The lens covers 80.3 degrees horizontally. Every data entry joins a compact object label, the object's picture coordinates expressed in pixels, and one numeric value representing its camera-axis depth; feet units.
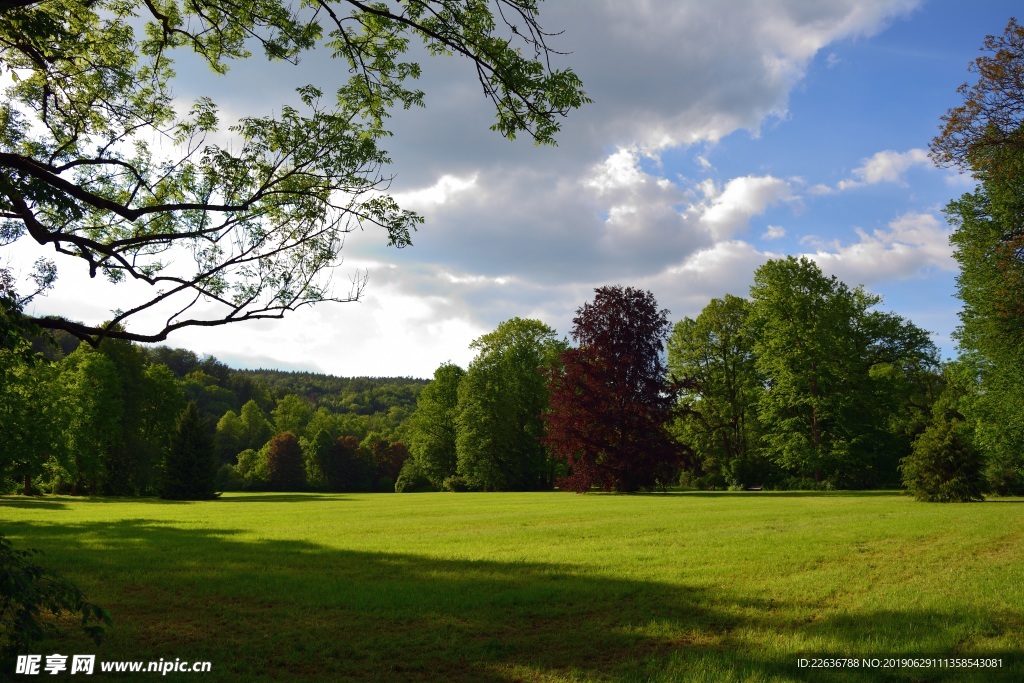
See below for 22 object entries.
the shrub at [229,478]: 217.97
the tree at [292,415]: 327.26
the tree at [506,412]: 183.62
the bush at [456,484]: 183.21
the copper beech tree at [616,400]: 122.11
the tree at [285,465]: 239.91
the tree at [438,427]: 203.51
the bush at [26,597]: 16.37
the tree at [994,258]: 58.39
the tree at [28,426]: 88.89
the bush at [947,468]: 83.66
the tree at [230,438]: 295.69
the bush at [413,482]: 202.08
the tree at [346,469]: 246.47
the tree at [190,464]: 143.13
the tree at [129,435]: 148.87
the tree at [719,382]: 159.63
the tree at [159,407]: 163.75
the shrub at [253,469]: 238.07
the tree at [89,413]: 129.80
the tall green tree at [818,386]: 131.54
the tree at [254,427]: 310.45
